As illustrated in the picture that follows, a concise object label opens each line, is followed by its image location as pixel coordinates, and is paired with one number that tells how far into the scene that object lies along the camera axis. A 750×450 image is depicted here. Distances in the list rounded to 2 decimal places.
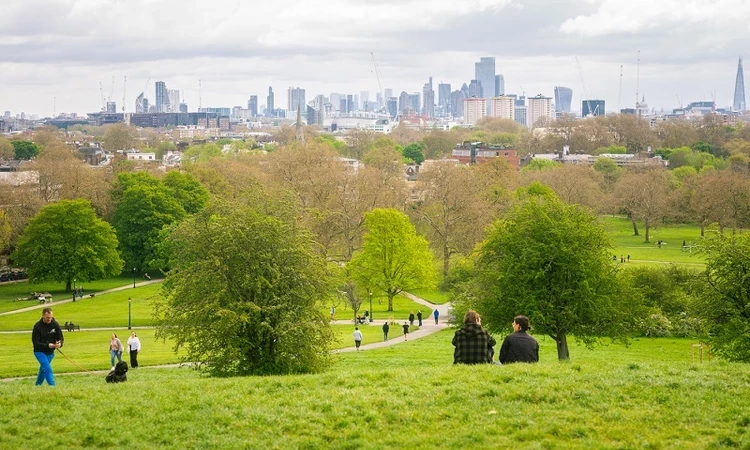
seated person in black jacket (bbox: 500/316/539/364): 17.83
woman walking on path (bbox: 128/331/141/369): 31.69
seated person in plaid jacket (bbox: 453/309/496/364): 18.45
